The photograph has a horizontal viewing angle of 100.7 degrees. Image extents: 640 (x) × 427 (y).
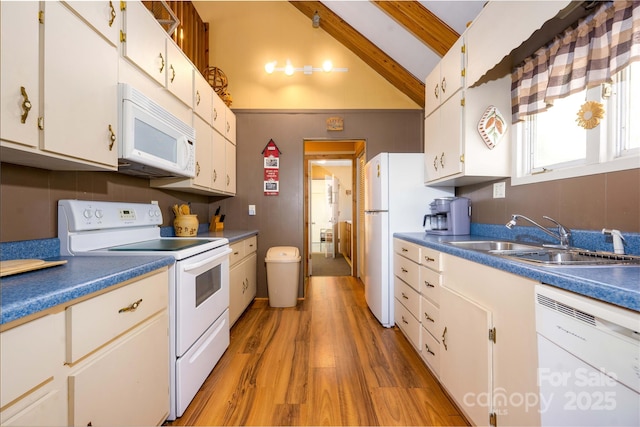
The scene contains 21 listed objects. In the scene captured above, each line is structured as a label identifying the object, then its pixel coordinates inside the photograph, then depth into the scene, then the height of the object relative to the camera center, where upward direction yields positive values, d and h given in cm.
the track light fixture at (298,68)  307 +171
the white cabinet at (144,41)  140 +99
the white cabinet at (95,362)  66 -48
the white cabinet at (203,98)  220 +101
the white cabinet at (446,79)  186 +105
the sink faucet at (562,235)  134 -12
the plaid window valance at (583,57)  111 +77
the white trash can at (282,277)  307 -75
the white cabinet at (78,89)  100 +52
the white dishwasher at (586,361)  64 -40
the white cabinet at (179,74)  182 +101
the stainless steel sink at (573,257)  98 -19
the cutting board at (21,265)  85 -19
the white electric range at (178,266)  135 -31
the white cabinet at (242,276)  243 -66
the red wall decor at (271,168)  337 +56
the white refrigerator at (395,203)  250 +9
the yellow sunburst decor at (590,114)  129 +49
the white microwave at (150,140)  135 +44
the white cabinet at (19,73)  85 +47
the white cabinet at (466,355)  116 -70
